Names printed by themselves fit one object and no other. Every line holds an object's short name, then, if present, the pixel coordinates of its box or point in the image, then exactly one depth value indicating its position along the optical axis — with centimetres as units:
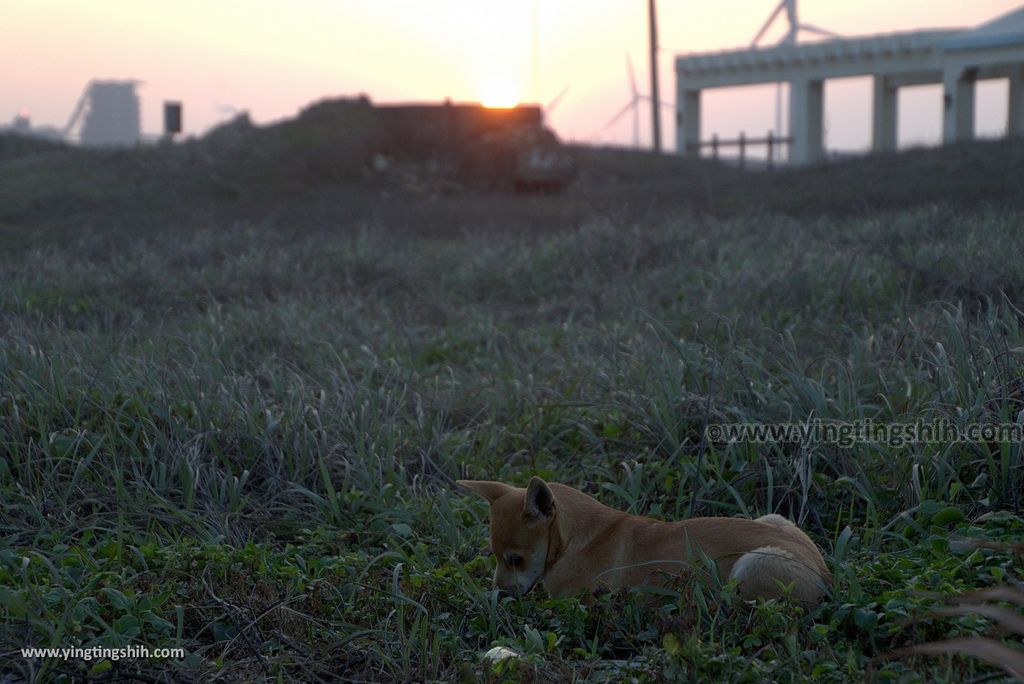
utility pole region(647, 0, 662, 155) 3597
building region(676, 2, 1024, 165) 2920
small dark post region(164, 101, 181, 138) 2875
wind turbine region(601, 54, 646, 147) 3828
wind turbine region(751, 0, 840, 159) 4025
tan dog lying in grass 356
